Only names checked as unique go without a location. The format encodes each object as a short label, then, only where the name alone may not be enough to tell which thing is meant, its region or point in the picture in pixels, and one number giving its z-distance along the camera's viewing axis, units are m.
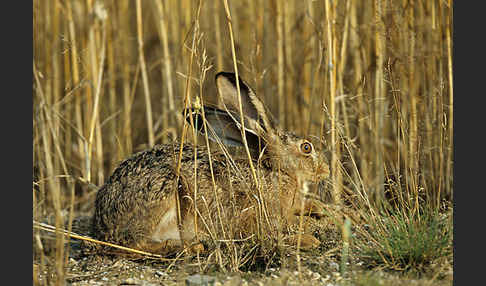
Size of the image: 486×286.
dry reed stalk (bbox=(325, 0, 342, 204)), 8.91
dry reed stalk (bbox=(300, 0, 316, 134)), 11.80
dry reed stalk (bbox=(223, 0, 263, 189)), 7.18
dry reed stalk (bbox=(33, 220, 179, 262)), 7.51
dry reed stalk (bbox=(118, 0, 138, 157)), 11.80
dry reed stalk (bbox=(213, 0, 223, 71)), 11.89
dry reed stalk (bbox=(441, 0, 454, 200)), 8.48
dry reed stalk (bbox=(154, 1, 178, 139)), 11.49
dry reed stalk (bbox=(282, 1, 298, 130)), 12.09
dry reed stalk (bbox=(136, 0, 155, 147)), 11.37
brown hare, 8.08
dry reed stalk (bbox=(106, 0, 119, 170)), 12.09
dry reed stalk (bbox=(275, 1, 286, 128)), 11.32
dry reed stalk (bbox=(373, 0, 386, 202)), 9.93
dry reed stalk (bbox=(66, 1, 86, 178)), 10.56
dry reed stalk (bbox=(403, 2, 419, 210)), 8.87
